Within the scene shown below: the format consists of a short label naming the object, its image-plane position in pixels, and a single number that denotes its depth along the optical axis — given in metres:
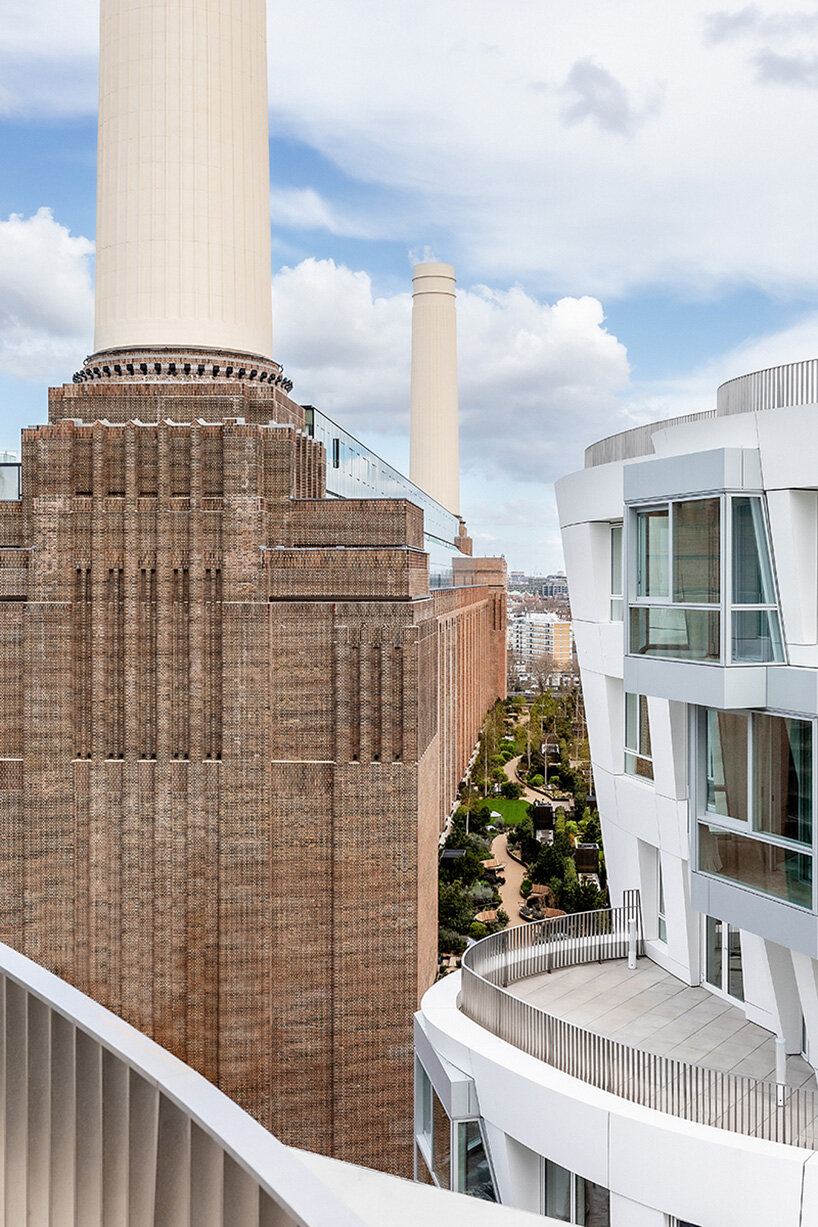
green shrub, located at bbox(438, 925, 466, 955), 37.79
